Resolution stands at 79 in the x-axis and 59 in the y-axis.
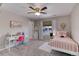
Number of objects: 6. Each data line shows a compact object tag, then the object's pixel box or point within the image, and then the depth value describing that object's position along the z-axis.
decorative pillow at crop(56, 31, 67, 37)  2.50
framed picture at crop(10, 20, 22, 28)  2.48
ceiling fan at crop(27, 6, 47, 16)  2.31
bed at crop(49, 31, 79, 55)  2.54
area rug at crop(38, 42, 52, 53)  2.75
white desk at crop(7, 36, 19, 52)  2.49
